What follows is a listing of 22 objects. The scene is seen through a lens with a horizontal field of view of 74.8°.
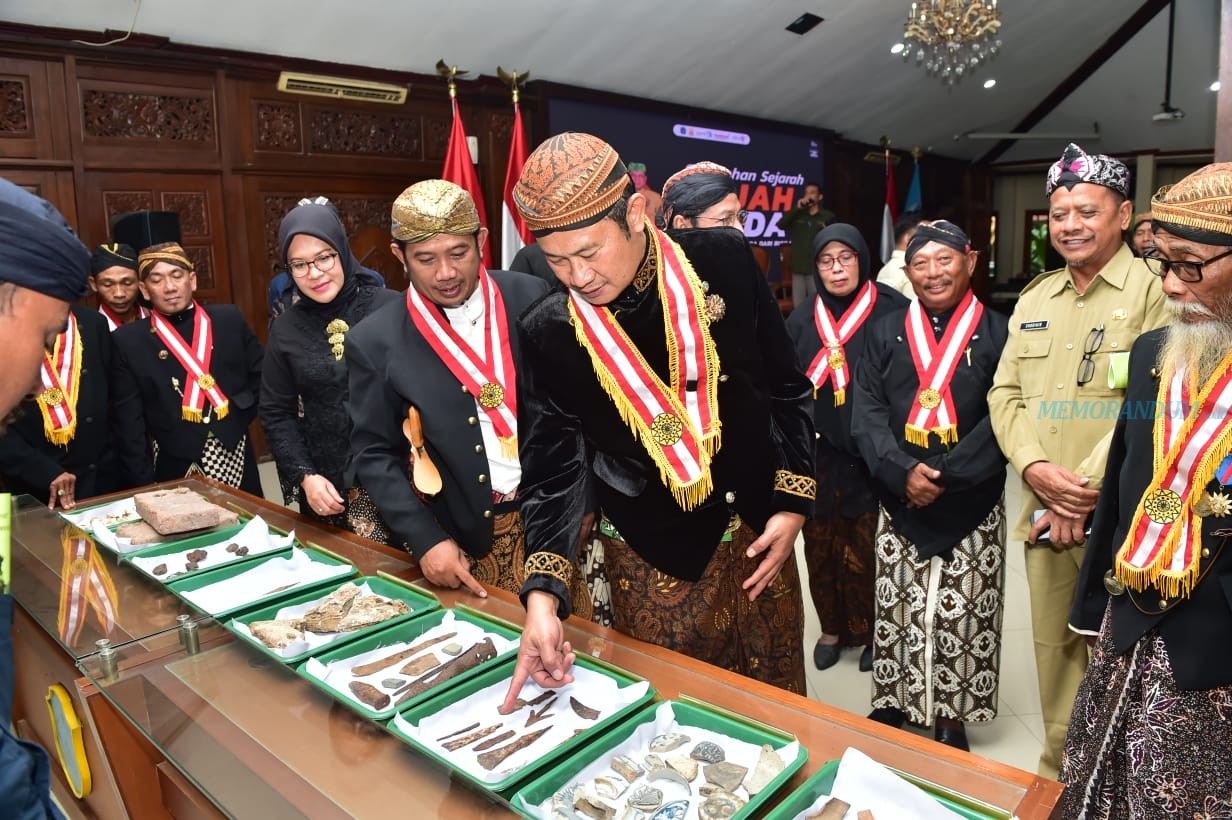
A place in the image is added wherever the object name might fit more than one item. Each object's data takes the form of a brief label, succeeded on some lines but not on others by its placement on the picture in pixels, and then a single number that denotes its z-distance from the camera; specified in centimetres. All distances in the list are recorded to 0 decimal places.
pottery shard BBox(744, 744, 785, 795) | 99
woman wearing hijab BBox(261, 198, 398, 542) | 243
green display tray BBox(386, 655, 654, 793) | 102
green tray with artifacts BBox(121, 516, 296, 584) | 178
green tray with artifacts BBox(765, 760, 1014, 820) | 92
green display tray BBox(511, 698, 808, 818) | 97
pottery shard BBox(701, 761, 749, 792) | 100
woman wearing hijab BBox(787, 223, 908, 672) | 302
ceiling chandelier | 627
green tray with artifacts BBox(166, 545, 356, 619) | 159
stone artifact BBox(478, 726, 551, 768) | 106
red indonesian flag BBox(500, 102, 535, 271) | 585
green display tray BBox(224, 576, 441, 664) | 136
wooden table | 102
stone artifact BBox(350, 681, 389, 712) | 120
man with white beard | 144
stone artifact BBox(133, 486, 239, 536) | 200
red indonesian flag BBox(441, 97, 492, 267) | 604
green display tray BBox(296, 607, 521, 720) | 118
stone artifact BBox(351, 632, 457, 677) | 131
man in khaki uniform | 203
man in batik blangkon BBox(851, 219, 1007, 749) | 234
